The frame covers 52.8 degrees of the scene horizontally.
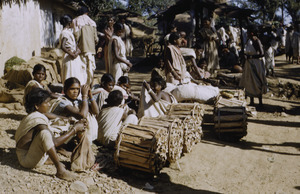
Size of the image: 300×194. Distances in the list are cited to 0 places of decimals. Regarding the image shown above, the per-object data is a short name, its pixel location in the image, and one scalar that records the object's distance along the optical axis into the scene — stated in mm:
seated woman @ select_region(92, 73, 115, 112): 4840
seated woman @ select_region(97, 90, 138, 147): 4324
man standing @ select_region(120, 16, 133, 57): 10155
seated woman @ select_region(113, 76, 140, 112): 5357
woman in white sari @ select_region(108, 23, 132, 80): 5918
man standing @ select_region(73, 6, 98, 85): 5926
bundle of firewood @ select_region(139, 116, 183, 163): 3897
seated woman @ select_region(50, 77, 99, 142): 3984
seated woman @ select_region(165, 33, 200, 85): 6105
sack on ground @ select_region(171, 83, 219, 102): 5695
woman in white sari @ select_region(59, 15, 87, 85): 5449
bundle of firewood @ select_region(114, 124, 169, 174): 3605
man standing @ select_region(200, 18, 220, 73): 9344
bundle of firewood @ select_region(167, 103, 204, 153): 4430
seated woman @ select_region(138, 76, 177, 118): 4934
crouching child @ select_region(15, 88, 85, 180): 3215
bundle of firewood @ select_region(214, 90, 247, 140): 5281
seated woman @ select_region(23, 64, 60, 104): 4683
